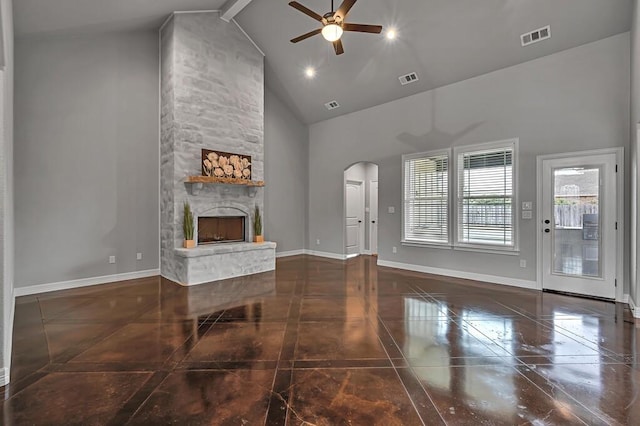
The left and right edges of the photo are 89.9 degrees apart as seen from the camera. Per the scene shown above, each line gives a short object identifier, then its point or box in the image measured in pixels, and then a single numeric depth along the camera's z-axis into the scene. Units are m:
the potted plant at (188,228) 5.34
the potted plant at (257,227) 6.26
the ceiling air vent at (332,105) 7.37
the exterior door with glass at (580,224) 4.35
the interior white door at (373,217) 8.83
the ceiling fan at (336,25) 3.60
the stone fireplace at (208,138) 5.39
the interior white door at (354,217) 8.33
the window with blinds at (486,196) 5.24
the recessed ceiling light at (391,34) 5.20
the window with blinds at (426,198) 6.03
